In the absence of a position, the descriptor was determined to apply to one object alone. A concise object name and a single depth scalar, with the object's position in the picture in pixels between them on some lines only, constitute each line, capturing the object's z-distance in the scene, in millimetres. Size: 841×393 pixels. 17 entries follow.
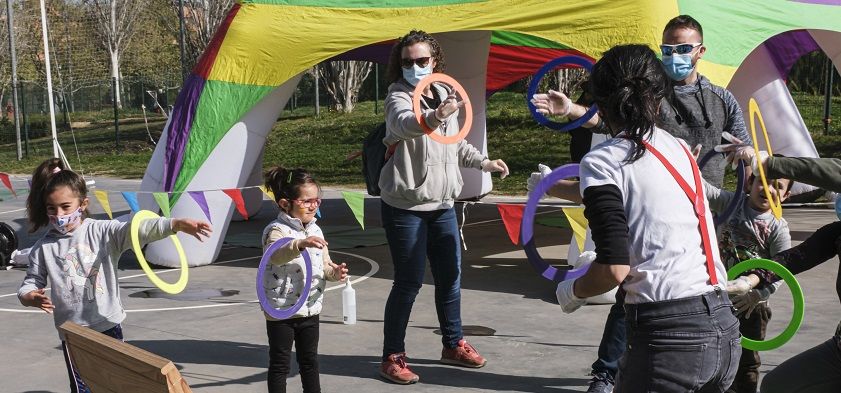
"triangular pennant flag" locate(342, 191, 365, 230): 8992
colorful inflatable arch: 9164
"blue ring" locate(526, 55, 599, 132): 4902
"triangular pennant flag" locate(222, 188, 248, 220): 9723
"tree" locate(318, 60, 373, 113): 30953
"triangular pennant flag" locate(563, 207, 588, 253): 8225
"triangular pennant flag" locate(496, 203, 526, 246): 8133
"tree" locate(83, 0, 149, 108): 46906
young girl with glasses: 5121
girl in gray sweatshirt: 4719
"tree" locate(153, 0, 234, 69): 31844
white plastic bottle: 7644
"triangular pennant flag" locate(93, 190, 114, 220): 9016
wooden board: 2709
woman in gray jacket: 5969
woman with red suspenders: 3092
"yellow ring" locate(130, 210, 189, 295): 4676
